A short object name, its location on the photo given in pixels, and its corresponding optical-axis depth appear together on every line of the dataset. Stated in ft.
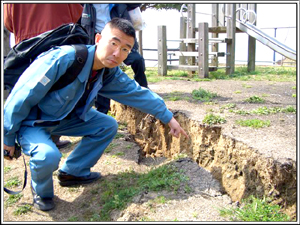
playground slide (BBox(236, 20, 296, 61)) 25.66
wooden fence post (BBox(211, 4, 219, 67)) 31.87
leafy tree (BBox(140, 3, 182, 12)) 47.49
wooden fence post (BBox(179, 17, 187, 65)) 32.55
